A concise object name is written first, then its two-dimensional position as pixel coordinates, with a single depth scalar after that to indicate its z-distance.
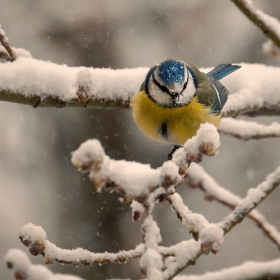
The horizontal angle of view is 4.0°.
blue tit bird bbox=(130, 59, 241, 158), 3.16
